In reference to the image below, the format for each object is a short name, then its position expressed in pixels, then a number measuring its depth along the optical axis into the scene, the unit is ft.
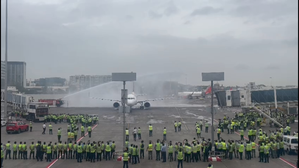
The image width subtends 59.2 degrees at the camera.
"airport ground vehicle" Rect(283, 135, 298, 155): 71.31
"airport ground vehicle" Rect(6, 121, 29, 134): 108.50
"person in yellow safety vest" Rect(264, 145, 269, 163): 63.43
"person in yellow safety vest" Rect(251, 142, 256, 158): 67.73
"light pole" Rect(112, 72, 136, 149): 72.49
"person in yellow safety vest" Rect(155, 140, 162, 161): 67.21
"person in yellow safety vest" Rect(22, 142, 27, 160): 68.18
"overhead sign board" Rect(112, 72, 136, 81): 73.61
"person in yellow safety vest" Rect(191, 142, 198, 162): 65.62
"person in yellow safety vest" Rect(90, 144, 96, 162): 65.92
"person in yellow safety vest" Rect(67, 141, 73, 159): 69.26
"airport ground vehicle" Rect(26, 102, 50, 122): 146.20
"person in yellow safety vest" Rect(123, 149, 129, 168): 57.88
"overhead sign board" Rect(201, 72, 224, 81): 75.13
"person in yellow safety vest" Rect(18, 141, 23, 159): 68.13
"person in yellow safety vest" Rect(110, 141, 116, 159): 68.72
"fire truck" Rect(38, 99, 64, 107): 269.64
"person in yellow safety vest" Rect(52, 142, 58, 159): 68.59
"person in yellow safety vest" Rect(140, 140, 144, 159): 68.23
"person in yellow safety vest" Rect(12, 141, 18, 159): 68.64
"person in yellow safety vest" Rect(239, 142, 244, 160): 66.18
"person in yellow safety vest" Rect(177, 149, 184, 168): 58.65
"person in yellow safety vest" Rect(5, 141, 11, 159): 68.09
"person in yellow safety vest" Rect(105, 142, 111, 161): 67.46
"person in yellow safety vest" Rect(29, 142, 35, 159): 68.95
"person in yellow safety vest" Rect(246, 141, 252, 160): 66.18
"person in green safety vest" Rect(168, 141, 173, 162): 66.39
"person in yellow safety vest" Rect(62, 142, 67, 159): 69.31
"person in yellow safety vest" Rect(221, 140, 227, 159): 67.92
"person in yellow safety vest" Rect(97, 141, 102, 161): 66.59
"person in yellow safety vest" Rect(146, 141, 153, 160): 67.83
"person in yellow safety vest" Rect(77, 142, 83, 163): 65.98
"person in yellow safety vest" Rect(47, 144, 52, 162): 66.80
